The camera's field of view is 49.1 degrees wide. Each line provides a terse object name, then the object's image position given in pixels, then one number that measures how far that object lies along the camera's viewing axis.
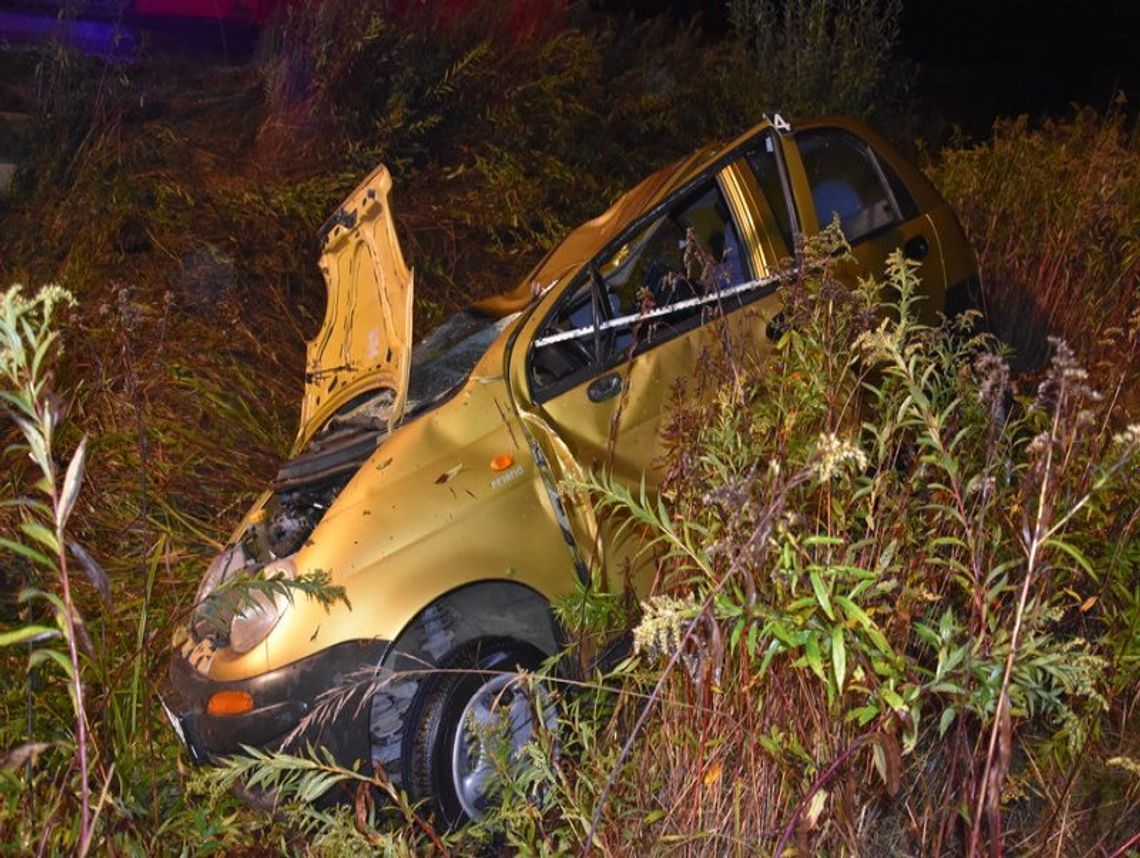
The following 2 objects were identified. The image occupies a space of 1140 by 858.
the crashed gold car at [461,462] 3.71
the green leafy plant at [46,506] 2.18
